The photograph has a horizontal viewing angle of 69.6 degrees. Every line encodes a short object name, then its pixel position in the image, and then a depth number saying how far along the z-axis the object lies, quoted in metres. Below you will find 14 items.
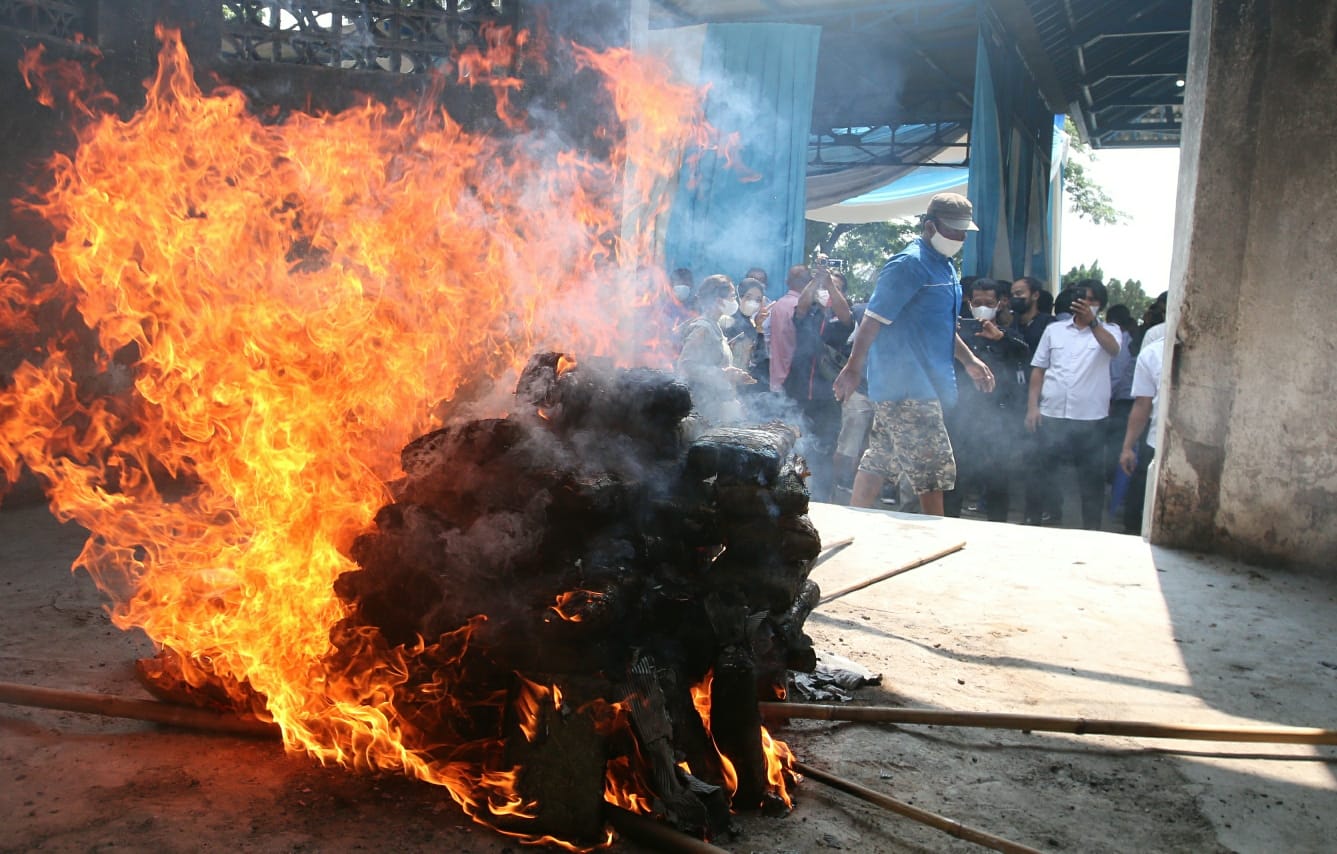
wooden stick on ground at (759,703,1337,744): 3.77
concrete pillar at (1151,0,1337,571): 6.49
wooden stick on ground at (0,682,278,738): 3.64
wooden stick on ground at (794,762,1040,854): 2.96
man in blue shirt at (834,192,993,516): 7.19
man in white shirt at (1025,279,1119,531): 9.23
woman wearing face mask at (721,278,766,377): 10.30
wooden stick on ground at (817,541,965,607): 5.88
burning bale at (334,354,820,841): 3.11
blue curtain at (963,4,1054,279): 12.95
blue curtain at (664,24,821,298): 11.61
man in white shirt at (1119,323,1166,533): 8.58
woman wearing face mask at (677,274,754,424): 5.28
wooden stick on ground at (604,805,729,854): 2.85
